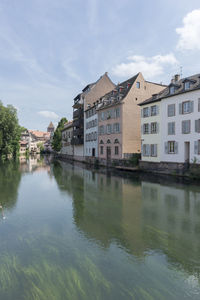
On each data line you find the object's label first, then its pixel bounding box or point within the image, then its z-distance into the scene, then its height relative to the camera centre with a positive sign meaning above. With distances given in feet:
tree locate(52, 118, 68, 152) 247.72 +15.65
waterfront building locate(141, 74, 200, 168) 77.15 +11.37
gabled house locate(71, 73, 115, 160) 157.38 +38.69
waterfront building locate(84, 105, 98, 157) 145.59 +14.14
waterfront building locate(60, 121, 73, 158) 213.25 +11.23
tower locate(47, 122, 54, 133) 570.54 +66.53
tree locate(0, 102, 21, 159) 177.58 +20.88
